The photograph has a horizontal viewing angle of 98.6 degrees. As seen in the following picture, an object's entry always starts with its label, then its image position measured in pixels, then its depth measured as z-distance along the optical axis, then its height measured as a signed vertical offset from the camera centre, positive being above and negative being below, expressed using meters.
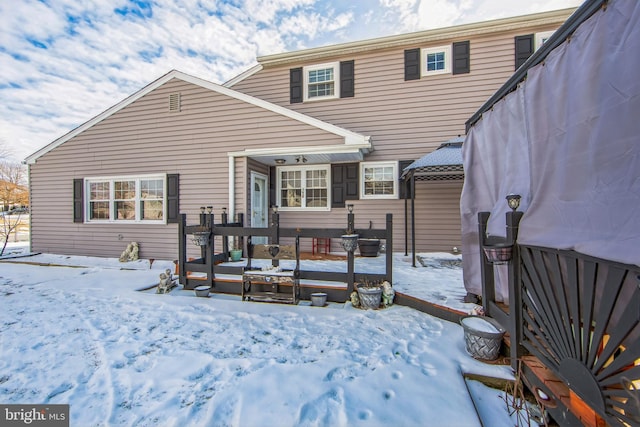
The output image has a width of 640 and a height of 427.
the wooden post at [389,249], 3.87 -0.53
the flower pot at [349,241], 3.87 -0.41
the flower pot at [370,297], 3.75 -1.16
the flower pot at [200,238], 4.61 -0.45
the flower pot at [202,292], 4.43 -1.29
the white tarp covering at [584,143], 1.17 +0.39
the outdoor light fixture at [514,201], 2.00 +0.08
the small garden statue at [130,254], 7.08 -1.09
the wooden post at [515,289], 1.99 -0.56
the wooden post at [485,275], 2.59 -0.60
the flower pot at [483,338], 2.32 -1.08
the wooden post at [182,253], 4.88 -0.73
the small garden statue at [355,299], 3.89 -1.24
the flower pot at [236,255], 5.95 -0.93
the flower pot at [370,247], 6.50 -0.83
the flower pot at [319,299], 3.98 -1.27
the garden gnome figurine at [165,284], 4.66 -1.23
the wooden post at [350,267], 3.96 -0.80
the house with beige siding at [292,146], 6.57 +1.65
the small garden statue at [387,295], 3.82 -1.15
